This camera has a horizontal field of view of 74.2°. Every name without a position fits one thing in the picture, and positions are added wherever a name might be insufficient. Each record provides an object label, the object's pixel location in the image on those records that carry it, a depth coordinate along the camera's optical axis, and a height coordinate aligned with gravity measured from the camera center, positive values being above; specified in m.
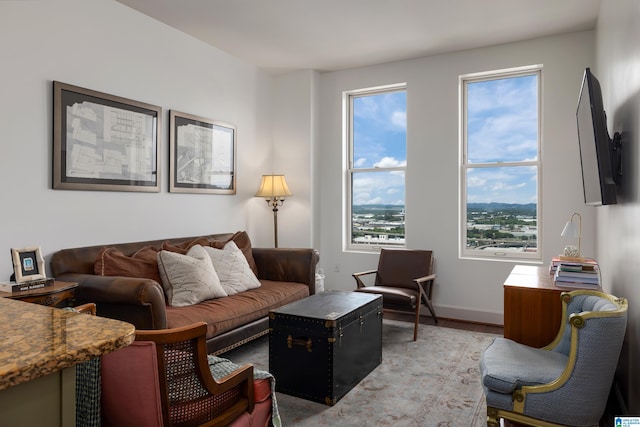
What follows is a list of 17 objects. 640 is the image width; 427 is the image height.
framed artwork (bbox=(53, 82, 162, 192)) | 3.00 +0.58
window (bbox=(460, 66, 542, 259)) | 4.33 +0.54
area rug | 2.40 -1.15
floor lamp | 4.80 +0.30
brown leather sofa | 2.50 -0.57
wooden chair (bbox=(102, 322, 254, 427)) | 1.32 -0.56
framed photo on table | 2.42 -0.29
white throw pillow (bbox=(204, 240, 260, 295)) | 3.63 -0.49
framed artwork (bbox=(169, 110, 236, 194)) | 3.95 +0.60
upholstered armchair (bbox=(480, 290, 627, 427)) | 1.78 -0.73
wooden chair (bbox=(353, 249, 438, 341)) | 3.87 -0.66
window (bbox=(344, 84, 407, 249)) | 4.99 +0.60
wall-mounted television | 2.17 +0.36
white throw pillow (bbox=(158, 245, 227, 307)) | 3.18 -0.50
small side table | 2.31 -0.45
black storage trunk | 2.57 -0.85
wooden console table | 2.45 -0.57
